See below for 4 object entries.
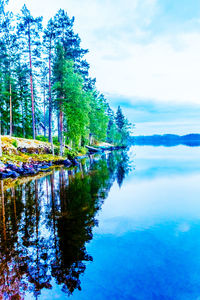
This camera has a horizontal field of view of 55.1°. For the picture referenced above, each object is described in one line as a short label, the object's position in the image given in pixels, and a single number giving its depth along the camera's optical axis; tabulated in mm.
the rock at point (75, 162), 27403
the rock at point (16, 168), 19609
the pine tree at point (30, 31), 26188
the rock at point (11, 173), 18119
